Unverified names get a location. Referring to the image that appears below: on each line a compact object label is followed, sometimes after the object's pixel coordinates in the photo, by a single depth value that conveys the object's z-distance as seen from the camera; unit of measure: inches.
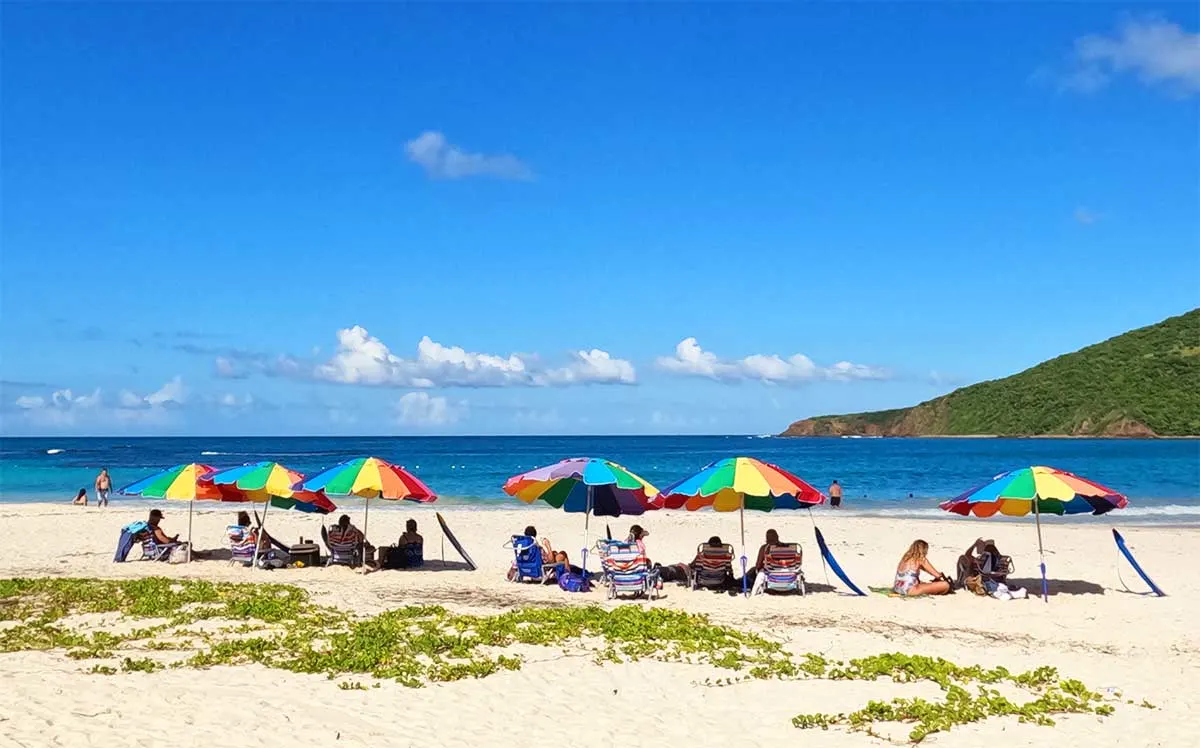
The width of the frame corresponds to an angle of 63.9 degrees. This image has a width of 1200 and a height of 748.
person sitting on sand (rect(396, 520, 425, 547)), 682.2
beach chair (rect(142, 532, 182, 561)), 697.6
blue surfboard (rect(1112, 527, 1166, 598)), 590.2
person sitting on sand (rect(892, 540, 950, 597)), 581.6
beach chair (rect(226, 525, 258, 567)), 687.1
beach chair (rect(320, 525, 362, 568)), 669.3
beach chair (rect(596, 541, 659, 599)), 559.8
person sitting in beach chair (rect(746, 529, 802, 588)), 582.6
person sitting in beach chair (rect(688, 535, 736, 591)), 590.9
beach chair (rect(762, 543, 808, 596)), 579.2
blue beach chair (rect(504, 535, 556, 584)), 613.3
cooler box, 684.7
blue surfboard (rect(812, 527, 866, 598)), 582.9
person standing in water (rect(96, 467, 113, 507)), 1359.5
